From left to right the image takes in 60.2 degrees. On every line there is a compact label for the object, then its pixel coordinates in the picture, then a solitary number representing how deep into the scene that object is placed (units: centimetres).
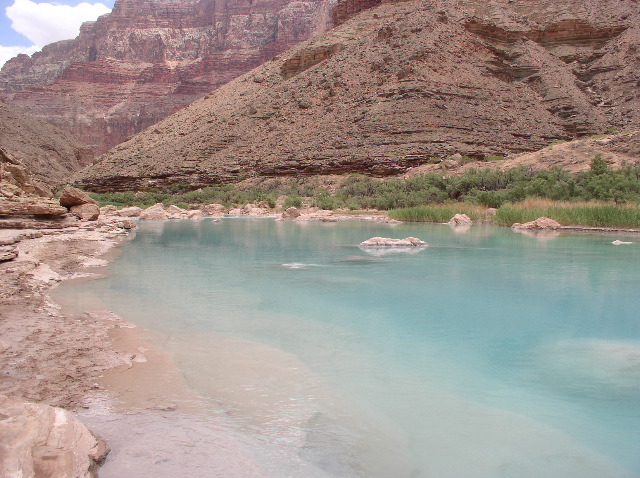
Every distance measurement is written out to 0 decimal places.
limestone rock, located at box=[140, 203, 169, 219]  3116
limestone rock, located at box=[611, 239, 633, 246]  1332
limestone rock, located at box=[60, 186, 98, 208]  2012
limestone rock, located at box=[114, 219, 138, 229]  2116
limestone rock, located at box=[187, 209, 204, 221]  3016
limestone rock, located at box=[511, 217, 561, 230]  1816
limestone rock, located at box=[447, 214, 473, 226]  2145
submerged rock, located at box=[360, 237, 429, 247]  1330
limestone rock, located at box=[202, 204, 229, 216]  3636
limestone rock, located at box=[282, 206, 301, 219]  2858
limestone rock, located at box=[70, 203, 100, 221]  2025
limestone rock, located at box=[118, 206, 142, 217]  3359
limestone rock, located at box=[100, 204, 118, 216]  3319
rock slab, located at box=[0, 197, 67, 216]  1444
